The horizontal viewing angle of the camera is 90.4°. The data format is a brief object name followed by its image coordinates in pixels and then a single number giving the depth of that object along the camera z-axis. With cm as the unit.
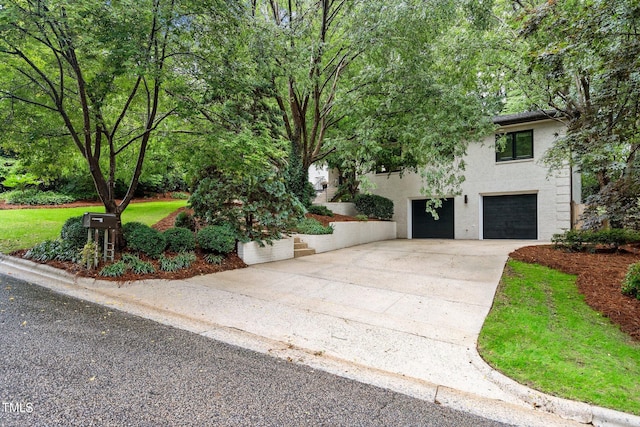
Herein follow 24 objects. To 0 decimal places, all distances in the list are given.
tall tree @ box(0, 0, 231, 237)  470
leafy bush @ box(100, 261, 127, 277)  597
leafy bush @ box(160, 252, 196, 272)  656
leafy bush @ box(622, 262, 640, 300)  482
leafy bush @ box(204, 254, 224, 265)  730
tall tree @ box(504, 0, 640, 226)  426
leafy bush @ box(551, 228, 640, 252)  840
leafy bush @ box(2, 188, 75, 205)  1504
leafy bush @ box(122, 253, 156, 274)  623
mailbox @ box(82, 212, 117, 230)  606
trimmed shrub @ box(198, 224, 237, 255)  739
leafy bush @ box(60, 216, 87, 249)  690
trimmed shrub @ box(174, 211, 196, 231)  897
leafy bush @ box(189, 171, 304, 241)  831
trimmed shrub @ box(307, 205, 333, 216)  1282
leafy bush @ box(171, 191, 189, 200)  2081
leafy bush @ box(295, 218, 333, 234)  1032
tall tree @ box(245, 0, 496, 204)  829
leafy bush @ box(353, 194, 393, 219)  1557
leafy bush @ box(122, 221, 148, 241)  696
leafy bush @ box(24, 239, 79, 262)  677
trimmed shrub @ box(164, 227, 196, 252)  725
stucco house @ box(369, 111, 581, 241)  1296
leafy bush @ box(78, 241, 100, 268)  615
